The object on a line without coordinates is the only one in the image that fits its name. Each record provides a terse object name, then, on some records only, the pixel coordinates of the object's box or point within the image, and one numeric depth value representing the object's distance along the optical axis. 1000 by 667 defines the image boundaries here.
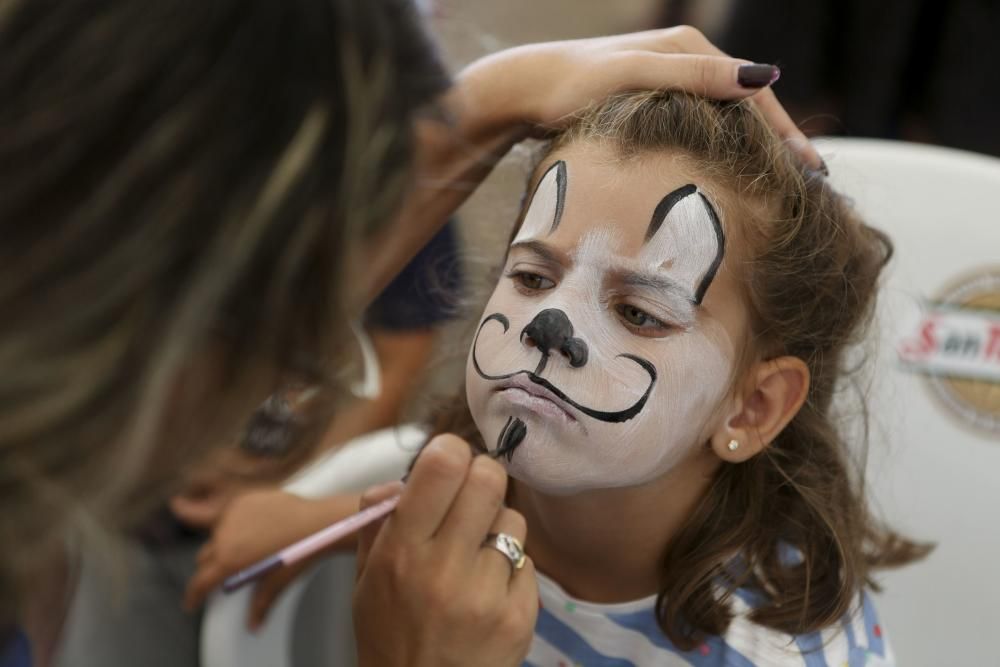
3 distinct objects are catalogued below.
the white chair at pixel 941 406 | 1.02
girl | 0.76
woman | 0.48
